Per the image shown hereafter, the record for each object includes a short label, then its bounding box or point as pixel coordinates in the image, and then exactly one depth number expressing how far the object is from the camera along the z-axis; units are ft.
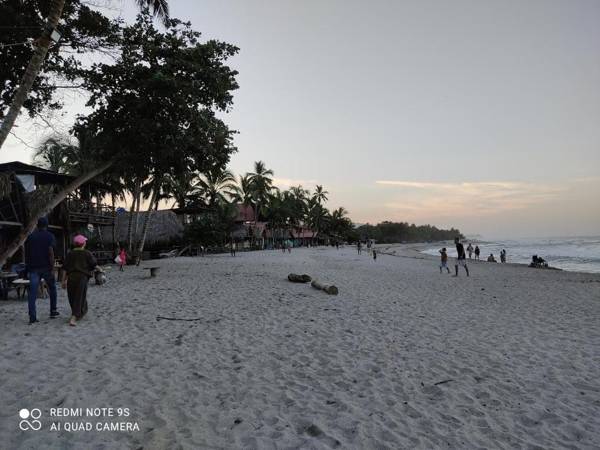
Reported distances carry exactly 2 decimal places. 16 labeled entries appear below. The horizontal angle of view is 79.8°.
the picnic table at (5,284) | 29.30
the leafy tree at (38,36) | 32.24
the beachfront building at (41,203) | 43.96
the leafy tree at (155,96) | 38.19
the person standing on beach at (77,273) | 20.65
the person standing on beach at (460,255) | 54.06
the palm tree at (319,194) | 265.75
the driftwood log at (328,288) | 33.78
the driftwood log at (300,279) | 41.55
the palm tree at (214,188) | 126.31
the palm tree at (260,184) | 159.74
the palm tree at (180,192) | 87.61
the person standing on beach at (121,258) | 57.38
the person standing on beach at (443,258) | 62.34
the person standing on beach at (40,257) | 21.43
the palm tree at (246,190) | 156.46
